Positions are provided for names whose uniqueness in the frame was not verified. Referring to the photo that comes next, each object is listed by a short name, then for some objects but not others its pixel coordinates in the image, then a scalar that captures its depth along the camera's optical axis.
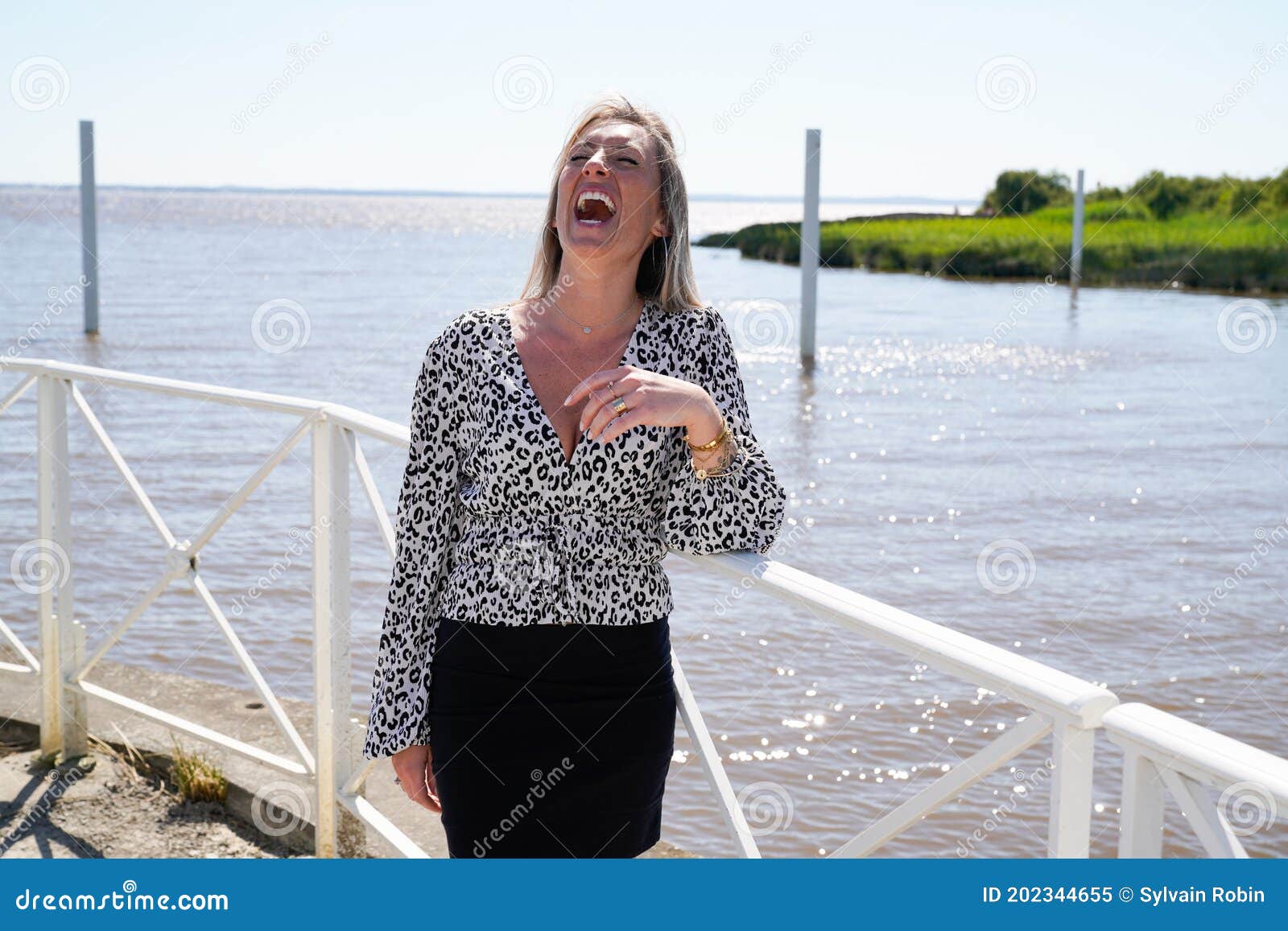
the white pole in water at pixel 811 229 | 17.69
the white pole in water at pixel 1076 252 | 34.38
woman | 2.00
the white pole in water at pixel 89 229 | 19.84
